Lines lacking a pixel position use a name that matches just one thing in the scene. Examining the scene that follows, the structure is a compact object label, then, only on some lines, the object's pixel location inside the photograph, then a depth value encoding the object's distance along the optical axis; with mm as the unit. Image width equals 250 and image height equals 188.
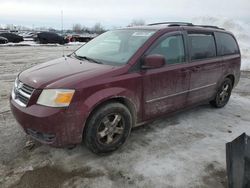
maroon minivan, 2172
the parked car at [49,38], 21207
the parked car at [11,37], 20783
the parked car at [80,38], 24280
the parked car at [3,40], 18210
